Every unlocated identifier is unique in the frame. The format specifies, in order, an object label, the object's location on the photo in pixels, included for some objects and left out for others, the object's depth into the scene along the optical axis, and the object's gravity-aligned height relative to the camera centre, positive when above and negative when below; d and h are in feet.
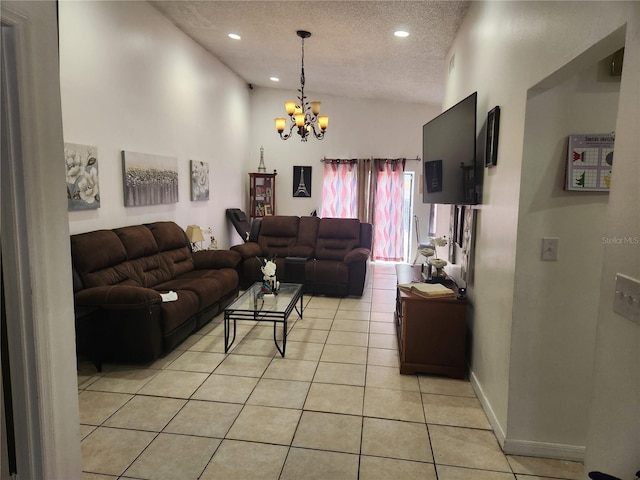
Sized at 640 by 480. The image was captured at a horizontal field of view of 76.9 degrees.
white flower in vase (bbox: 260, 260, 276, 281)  13.17 -2.40
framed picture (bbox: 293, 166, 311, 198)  25.91 +1.01
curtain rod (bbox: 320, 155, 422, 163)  25.35 +2.42
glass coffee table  11.39 -3.26
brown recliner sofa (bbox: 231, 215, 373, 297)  17.69 -2.56
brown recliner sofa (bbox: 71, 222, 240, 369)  10.06 -2.85
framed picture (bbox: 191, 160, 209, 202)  18.45 +0.68
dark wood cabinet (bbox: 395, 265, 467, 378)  10.00 -3.41
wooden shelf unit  25.32 +0.02
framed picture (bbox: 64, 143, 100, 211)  11.07 +0.49
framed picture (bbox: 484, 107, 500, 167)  8.25 +1.32
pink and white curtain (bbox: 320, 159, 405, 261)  25.13 +0.09
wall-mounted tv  9.12 +1.10
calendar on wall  6.44 +0.63
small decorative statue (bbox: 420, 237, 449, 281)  11.49 -1.95
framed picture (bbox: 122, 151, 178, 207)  13.70 +0.58
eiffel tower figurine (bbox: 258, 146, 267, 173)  25.80 +2.00
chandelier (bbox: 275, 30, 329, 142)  15.58 +3.34
